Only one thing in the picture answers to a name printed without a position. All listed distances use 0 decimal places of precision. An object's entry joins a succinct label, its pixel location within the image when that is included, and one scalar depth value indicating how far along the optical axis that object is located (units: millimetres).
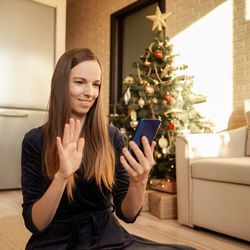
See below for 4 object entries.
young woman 923
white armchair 1824
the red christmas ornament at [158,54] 2878
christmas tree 2658
